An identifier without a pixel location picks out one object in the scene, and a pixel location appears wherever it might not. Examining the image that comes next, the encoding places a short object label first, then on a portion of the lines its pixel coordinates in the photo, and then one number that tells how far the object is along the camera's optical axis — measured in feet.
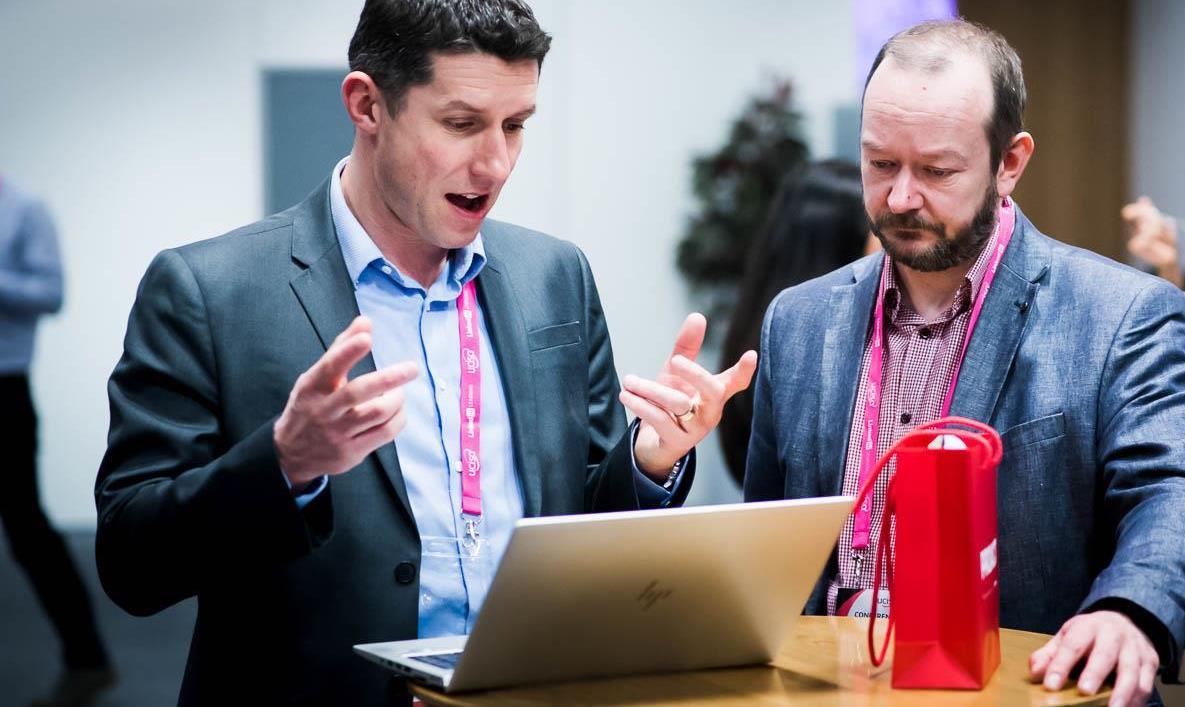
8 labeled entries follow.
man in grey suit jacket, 6.66
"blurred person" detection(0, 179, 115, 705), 15.07
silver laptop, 5.28
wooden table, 5.51
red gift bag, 5.60
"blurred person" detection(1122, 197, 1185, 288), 13.80
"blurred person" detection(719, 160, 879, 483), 12.83
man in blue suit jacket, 7.17
